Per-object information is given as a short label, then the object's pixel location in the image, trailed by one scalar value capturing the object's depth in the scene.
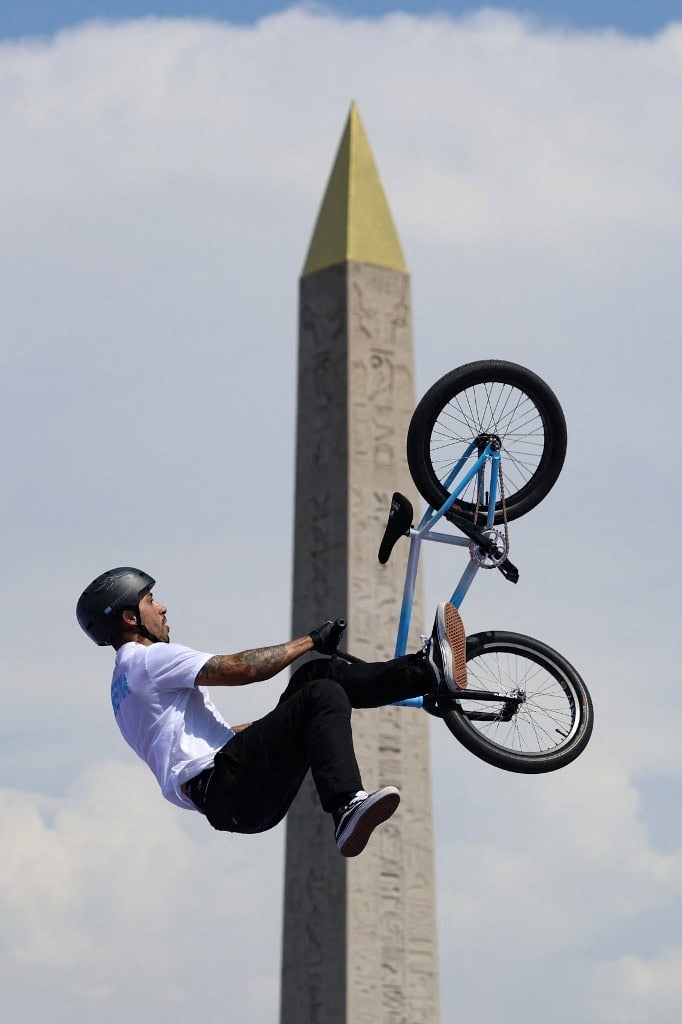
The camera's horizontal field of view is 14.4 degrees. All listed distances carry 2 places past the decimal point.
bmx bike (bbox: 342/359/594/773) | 13.12
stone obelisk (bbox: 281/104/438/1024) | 28.98
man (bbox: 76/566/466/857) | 11.85
